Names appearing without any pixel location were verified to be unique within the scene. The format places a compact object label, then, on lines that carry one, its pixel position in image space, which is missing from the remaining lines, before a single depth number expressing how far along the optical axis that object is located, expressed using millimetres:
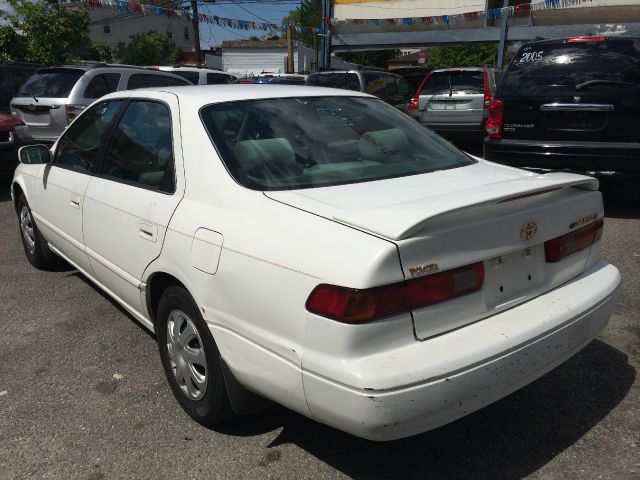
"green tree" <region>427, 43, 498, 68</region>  39156
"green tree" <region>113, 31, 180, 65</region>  36938
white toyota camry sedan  2002
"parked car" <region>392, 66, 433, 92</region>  20500
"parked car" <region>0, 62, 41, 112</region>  10719
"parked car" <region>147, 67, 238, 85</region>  12805
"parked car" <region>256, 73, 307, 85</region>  18122
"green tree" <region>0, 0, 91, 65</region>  14992
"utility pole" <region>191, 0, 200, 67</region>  25797
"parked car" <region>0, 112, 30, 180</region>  8219
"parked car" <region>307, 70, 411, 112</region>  12406
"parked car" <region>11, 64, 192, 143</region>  9141
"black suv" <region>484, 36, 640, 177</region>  6031
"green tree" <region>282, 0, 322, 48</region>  59438
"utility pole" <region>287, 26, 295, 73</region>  31047
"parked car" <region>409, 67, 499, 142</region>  11055
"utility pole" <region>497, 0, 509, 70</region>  17781
